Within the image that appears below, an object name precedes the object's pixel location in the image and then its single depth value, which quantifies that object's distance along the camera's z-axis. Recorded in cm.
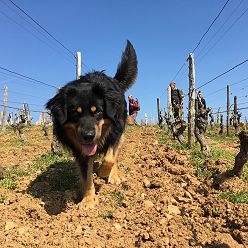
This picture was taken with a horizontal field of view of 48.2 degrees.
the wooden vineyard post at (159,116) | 1653
